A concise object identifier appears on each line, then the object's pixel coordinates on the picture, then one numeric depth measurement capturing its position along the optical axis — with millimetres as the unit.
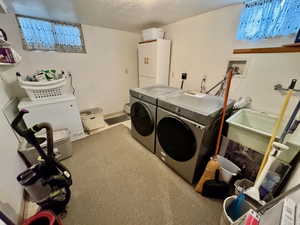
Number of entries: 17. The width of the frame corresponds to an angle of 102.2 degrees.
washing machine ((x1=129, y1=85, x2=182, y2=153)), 1662
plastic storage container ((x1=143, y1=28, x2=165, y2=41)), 2432
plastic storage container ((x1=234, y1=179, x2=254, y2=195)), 1203
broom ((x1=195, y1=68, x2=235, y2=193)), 1217
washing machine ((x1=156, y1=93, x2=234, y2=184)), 1182
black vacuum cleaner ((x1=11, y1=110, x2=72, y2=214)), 925
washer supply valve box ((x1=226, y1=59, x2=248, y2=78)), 1696
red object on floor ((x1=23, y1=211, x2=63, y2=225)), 872
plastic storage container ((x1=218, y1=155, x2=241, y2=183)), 1279
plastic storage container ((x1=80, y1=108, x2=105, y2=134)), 2478
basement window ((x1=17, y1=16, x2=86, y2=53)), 1966
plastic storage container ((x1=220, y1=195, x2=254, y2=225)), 946
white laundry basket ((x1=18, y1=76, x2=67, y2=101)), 1711
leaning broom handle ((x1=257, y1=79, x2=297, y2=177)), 868
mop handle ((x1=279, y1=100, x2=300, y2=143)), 886
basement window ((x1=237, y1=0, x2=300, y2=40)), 1279
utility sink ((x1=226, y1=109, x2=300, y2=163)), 1001
